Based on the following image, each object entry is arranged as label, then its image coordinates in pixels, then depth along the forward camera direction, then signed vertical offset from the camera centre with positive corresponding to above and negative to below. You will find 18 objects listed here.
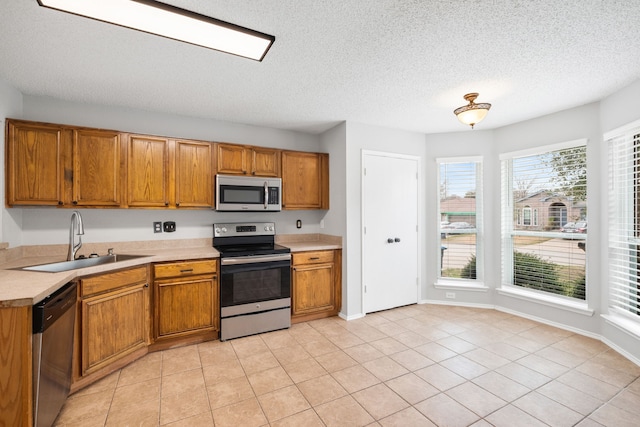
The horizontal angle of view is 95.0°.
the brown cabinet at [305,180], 3.83 +0.46
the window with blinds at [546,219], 3.34 -0.07
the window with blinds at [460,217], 4.20 -0.04
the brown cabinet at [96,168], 2.80 +0.46
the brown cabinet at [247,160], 3.45 +0.67
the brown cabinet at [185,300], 2.86 -0.86
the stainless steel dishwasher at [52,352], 1.58 -0.81
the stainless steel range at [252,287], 3.12 -0.81
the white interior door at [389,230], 3.87 -0.22
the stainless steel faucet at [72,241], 2.49 -0.23
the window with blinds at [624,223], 2.75 -0.09
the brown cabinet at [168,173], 3.03 +0.46
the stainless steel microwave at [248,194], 3.40 +0.25
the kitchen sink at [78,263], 2.39 -0.42
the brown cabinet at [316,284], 3.55 -0.88
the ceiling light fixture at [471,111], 2.72 +0.97
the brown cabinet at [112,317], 2.24 -0.85
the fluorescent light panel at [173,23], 1.60 +1.16
